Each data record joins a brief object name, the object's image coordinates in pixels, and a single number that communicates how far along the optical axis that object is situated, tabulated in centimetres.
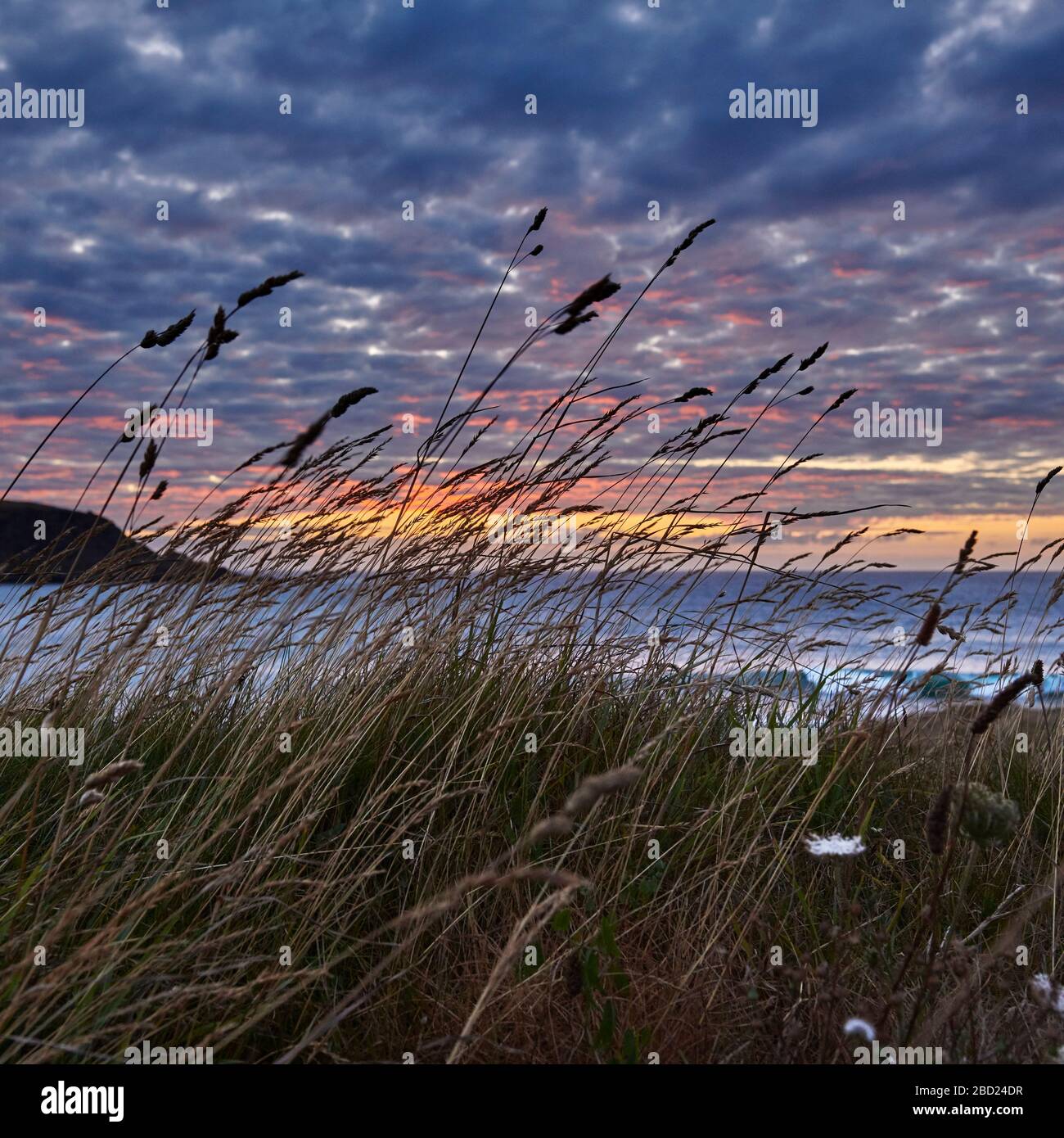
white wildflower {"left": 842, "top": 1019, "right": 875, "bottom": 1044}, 147
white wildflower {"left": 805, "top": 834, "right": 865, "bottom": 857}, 179
